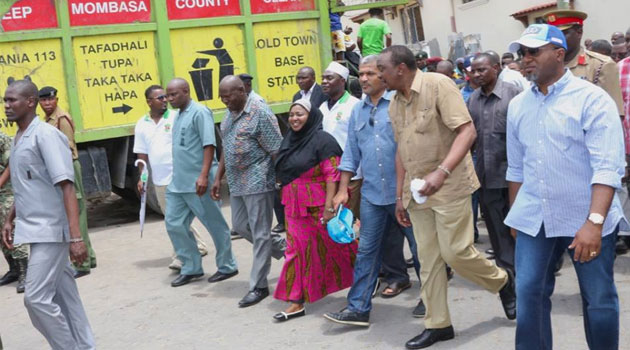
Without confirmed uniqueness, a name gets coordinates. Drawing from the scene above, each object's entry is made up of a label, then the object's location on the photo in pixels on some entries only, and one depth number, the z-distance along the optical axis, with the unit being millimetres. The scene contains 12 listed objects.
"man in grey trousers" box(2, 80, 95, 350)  4469
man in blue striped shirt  3420
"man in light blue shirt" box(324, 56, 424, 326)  5098
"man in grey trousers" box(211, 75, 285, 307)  6016
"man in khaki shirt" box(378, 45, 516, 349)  4516
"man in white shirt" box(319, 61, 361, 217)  6289
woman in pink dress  5492
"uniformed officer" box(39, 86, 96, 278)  7348
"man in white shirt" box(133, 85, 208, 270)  7445
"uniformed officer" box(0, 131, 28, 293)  6781
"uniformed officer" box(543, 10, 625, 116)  5270
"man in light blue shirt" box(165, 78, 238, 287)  6547
